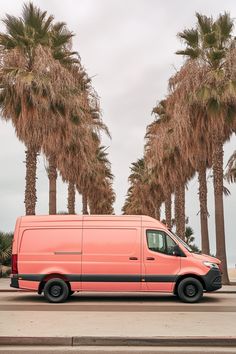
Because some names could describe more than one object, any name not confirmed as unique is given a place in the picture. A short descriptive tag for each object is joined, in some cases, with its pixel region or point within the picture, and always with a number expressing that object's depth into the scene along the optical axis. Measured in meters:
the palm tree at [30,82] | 22.05
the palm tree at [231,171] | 31.01
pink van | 14.69
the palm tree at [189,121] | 23.95
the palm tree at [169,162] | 28.48
